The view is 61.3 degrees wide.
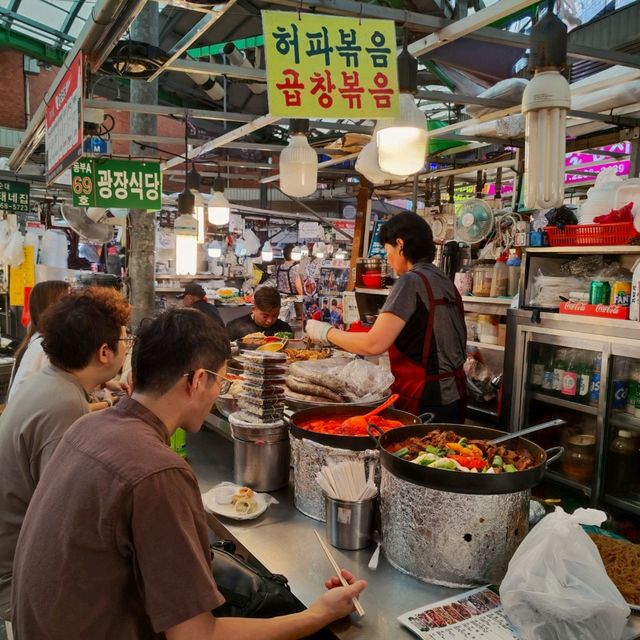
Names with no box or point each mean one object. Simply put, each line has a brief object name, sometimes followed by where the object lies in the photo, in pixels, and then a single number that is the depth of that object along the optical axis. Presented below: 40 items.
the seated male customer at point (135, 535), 1.19
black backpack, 1.55
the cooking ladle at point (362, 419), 2.07
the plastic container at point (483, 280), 4.34
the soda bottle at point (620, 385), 3.34
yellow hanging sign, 2.05
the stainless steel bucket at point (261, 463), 2.18
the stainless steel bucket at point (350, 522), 1.74
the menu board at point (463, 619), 1.35
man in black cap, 6.66
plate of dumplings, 1.99
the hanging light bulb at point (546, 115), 1.95
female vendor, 2.83
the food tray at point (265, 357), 2.21
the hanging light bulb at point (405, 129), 2.33
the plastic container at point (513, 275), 4.20
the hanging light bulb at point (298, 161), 3.28
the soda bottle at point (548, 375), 3.77
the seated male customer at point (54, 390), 2.09
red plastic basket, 3.20
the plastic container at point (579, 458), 3.61
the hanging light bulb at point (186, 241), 5.17
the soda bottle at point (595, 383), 3.46
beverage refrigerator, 3.31
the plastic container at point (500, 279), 4.27
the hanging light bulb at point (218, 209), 6.08
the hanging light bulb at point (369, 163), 3.30
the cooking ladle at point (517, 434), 1.75
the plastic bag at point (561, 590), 1.25
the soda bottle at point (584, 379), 3.57
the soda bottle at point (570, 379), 3.61
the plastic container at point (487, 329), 4.34
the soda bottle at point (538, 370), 3.84
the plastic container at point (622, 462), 3.43
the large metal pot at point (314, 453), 1.83
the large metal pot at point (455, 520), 1.48
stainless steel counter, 1.43
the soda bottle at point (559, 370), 3.70
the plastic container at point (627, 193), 3.26
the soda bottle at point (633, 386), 3.34
